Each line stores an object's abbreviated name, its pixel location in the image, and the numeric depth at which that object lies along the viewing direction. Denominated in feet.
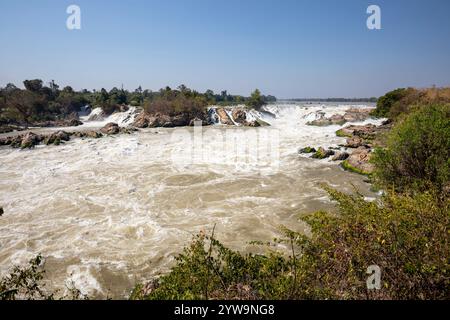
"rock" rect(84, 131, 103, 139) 125.29
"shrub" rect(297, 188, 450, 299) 16.07
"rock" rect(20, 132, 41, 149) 105.83
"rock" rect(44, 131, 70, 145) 112.16
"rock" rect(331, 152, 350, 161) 80.74
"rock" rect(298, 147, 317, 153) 91.82
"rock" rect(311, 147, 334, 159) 85.07
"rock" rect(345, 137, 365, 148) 94.38
